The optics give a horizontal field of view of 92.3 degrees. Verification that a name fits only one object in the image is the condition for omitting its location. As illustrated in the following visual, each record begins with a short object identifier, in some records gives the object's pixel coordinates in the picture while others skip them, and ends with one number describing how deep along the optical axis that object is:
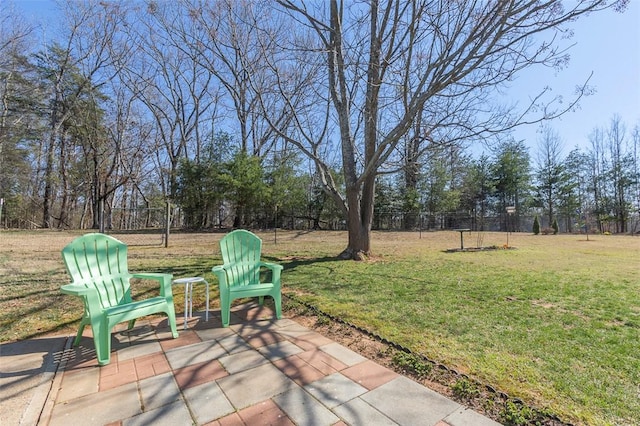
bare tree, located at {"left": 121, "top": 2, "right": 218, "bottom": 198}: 14.62
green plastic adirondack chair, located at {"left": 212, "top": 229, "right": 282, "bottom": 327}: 2.91
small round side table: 2.91
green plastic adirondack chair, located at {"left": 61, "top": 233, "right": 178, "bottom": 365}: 2.16
